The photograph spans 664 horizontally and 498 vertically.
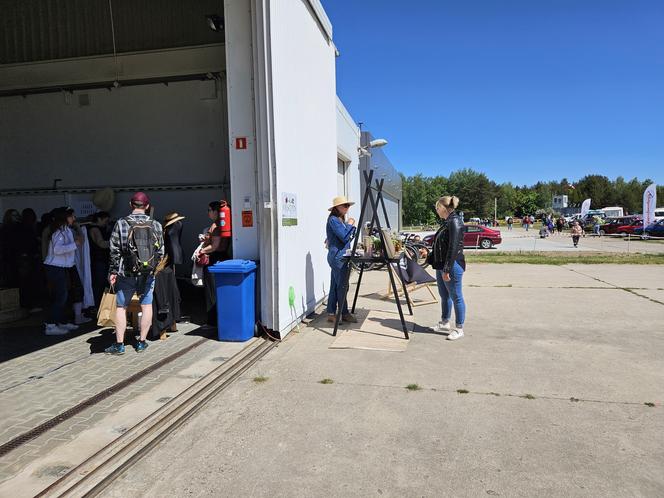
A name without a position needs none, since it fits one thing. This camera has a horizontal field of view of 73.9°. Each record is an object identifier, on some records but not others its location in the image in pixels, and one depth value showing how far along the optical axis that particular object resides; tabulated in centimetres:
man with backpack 490
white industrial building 830
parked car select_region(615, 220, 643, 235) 3541
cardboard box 688
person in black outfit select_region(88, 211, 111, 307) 686
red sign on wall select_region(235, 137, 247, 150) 563
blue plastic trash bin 544
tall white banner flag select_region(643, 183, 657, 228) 2489
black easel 569
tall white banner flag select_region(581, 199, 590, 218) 5284
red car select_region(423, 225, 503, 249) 2419
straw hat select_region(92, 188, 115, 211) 916
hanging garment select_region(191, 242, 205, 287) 625
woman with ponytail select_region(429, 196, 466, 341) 543
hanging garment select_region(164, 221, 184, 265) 604
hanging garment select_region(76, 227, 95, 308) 661
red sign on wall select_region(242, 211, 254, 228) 576
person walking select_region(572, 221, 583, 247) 2354
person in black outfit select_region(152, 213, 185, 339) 573
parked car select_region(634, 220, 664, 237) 3216
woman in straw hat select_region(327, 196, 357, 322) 612
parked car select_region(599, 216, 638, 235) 3759
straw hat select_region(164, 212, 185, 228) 609
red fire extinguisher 618
